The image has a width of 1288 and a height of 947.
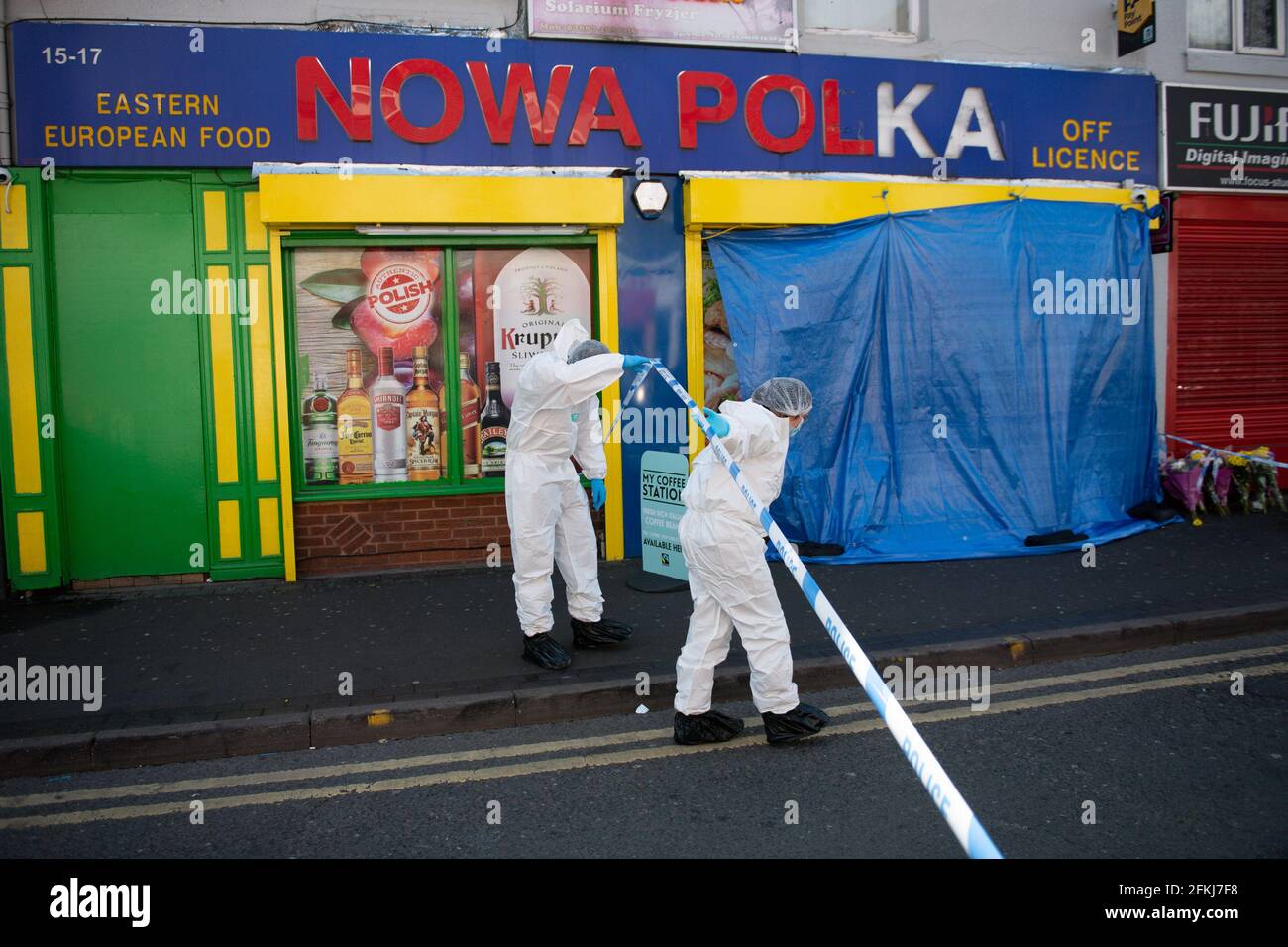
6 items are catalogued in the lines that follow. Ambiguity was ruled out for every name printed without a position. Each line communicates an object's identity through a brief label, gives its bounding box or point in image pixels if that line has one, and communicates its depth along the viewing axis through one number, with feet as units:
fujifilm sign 32.37
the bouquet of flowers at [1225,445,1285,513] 32.30
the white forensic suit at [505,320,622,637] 18.79
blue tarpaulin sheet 27.48
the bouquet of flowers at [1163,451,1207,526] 31.17
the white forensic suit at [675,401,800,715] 15.35
